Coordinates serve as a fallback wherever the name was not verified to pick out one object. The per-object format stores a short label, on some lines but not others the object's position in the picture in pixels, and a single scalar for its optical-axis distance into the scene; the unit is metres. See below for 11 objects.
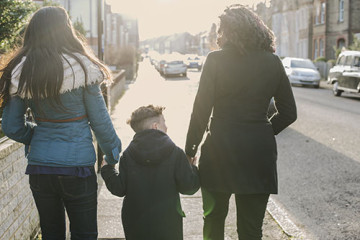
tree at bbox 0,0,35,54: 8.48
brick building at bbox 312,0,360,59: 34.78
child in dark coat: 2.81
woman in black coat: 2.84
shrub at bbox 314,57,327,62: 35.72
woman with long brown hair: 2.55
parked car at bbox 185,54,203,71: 56.74
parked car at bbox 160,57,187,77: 37.91
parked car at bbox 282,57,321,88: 25.66
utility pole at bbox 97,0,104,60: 7.59
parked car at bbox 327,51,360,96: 18.31
